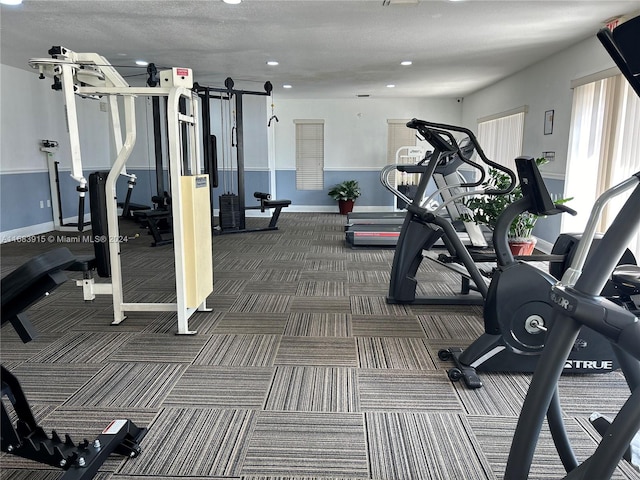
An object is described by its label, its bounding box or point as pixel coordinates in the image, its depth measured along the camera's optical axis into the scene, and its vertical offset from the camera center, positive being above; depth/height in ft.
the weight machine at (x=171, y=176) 8.75 -0.31
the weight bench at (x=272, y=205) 23.51 -2.19
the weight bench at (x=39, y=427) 4.13 -2.98
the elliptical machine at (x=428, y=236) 10.17 -1.72
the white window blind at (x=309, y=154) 31.96 +0.73
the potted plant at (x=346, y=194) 31.14 -2.08
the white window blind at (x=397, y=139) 31.50 +1.87
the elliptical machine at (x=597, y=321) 3.70 -1.33
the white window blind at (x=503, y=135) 21.86 +1.74
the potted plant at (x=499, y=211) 12.46 -1.42
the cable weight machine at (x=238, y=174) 21.33 -0.54
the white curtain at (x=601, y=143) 13.64 +0.81
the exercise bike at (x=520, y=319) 7.15 -2.56
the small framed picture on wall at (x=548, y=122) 18.13 +1.85
